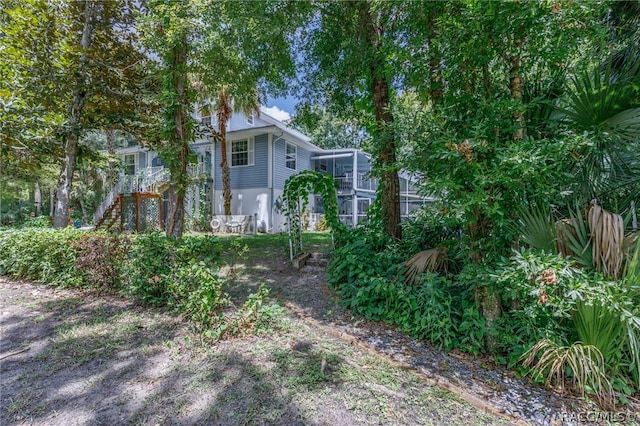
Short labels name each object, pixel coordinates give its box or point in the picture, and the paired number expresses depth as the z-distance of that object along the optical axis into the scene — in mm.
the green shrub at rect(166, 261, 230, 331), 3584
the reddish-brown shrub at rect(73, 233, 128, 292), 4742
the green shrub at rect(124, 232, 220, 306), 4059
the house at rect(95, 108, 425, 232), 12984
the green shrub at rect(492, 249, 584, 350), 2623
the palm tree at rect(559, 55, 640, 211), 3080
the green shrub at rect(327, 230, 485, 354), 3494
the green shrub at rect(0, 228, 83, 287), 5293
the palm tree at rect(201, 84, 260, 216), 12914
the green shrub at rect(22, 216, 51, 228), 11340
